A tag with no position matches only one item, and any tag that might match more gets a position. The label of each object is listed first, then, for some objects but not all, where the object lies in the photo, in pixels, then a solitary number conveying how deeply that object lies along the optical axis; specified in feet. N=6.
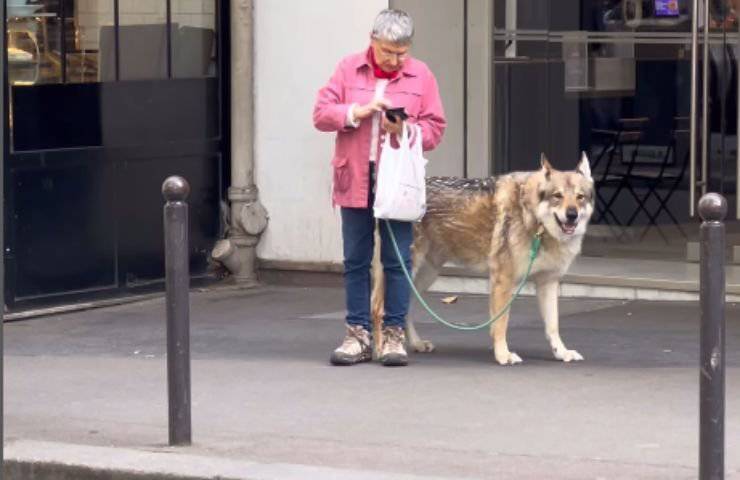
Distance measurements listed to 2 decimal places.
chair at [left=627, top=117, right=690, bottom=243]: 43.37
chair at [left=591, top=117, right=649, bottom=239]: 44.06
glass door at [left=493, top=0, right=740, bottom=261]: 41.11
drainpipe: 39.75
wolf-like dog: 28.99
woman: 28.66
